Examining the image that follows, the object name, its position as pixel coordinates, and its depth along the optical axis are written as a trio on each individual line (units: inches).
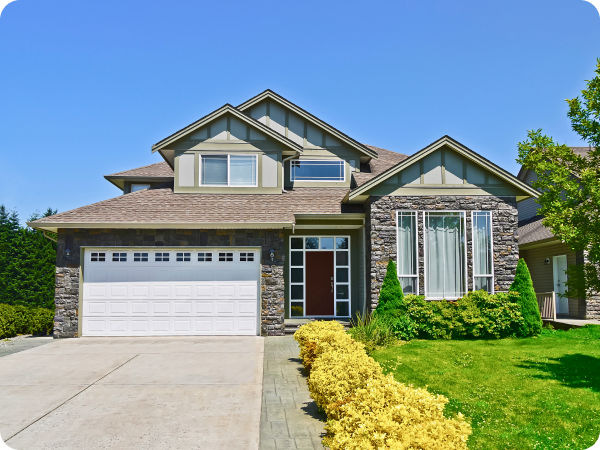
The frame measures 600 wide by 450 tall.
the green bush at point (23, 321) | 543.8
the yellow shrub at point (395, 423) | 145.3
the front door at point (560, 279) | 681.6
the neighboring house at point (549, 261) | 621.9
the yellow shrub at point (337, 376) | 219.9
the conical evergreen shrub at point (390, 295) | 496.4
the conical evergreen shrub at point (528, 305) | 500.7
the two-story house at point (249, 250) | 538.6
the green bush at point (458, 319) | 493.4
